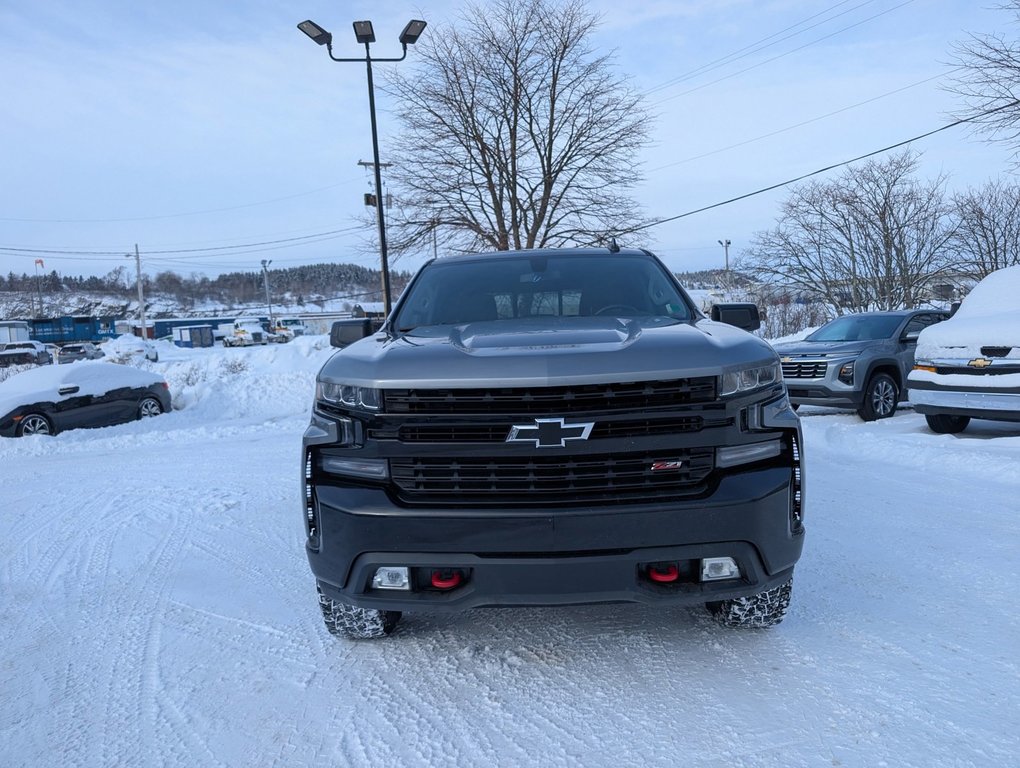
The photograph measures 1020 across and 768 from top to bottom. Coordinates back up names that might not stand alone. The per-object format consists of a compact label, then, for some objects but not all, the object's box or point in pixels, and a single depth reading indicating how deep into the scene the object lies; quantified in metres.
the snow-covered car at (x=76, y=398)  11.47
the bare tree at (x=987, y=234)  25.81
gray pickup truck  2.69
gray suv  10.51
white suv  7.66
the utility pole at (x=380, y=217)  17.52
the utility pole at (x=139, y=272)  74.62
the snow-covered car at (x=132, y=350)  36.09
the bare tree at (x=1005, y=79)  15.47
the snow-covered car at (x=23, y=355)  40.45
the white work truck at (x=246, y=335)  62.53
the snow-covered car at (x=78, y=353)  42.59
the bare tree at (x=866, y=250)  27.25
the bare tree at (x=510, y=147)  24.84
